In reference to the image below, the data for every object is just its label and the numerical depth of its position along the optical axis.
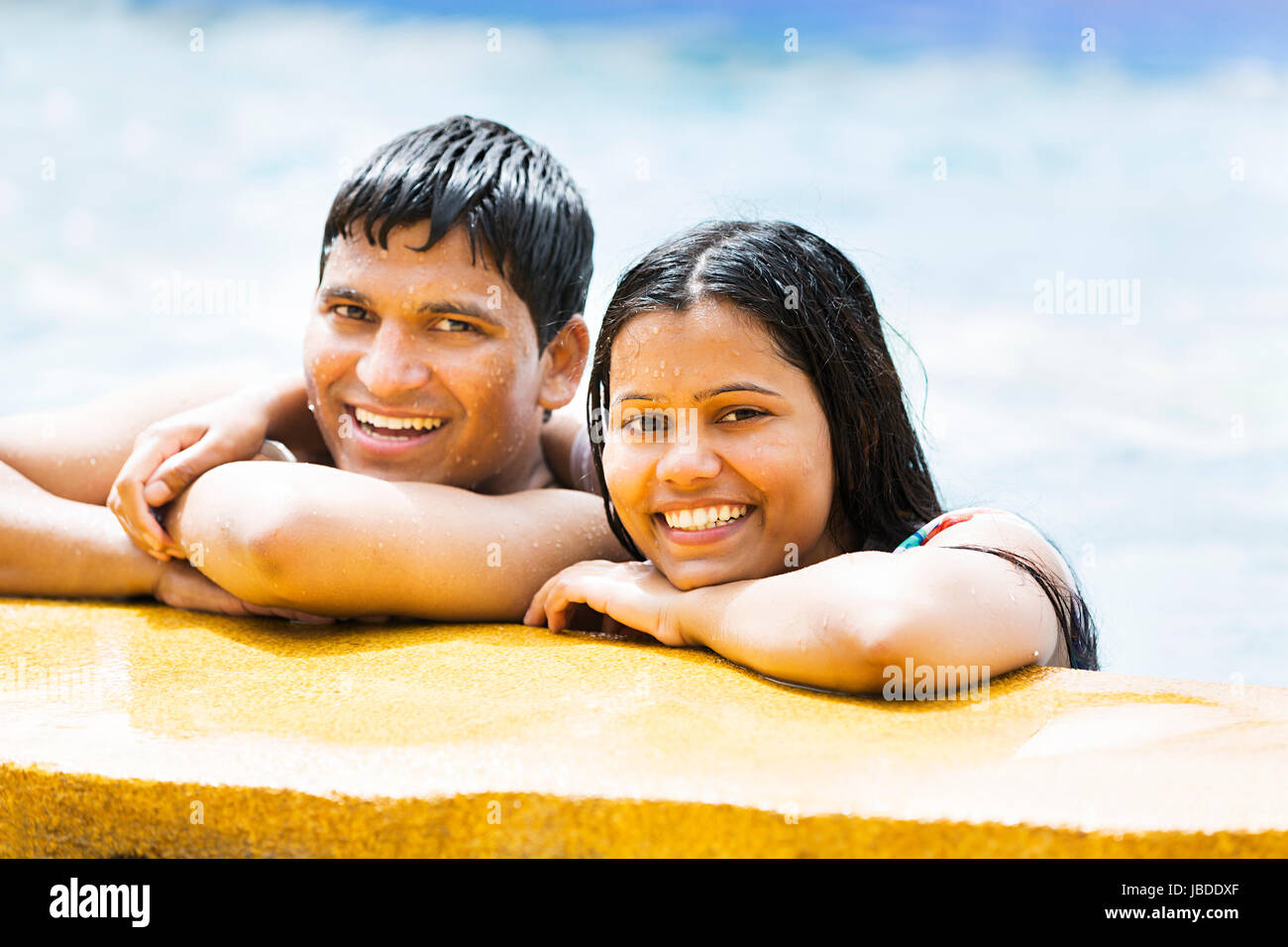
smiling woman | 2.28
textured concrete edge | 2.09
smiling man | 2.38
